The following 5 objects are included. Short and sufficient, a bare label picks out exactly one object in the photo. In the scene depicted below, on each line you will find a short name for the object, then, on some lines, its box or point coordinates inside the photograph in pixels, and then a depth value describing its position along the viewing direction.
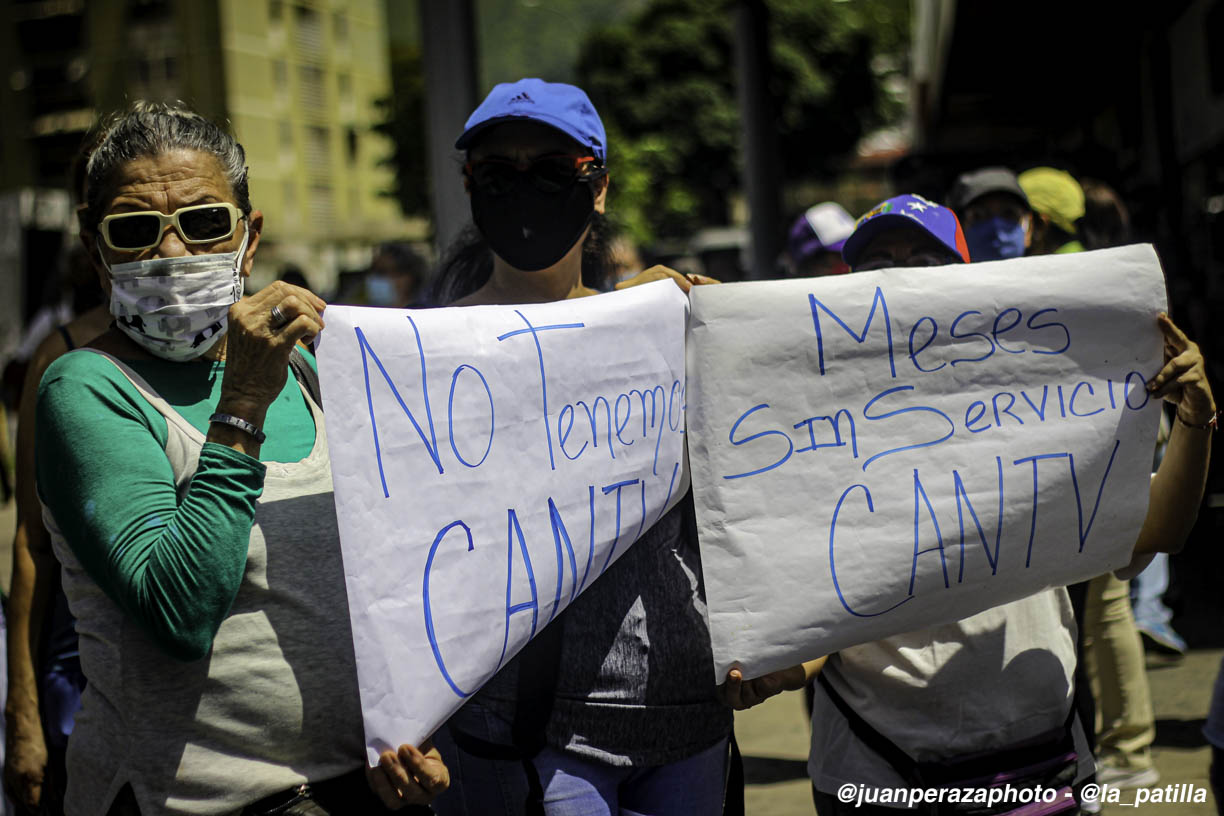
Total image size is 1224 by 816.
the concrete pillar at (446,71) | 5.76
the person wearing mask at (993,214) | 4.07
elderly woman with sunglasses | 1.70
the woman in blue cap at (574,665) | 2.03
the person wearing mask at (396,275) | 7.97
